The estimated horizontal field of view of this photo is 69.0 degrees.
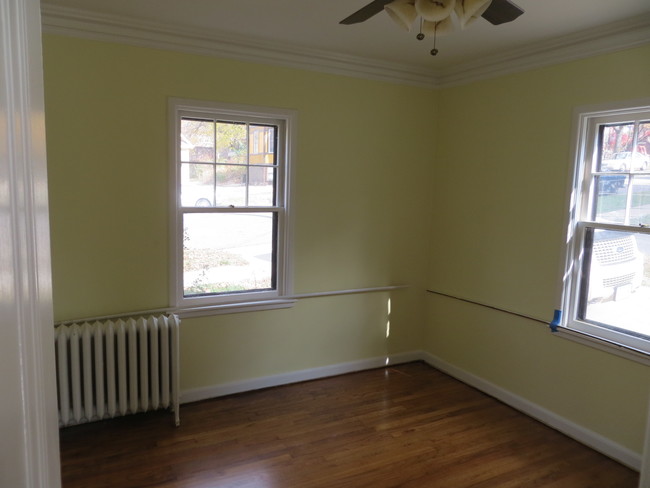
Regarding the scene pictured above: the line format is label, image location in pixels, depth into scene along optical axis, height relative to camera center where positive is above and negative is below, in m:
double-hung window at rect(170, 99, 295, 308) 3.36 -0.10
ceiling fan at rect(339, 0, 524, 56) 1.77 +0.72
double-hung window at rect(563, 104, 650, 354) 2.91 -0.18
